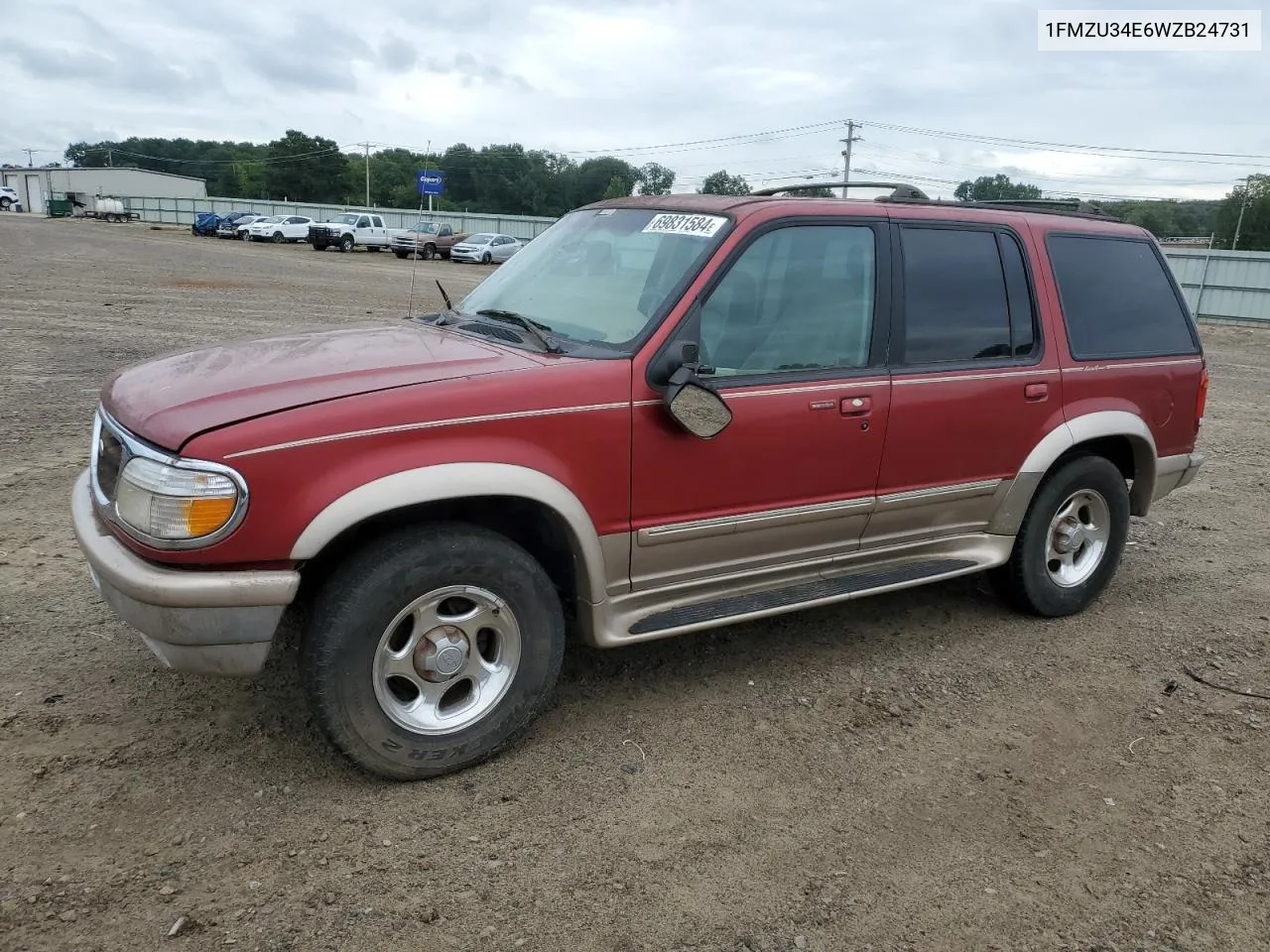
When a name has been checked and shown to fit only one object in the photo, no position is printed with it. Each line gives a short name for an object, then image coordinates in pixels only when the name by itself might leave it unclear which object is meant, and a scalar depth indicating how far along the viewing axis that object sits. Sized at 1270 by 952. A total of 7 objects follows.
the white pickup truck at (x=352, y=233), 39.41
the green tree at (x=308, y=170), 101.06
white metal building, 87.50
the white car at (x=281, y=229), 43.69
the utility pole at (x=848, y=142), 60.31
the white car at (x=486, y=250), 37.00
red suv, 2.91
